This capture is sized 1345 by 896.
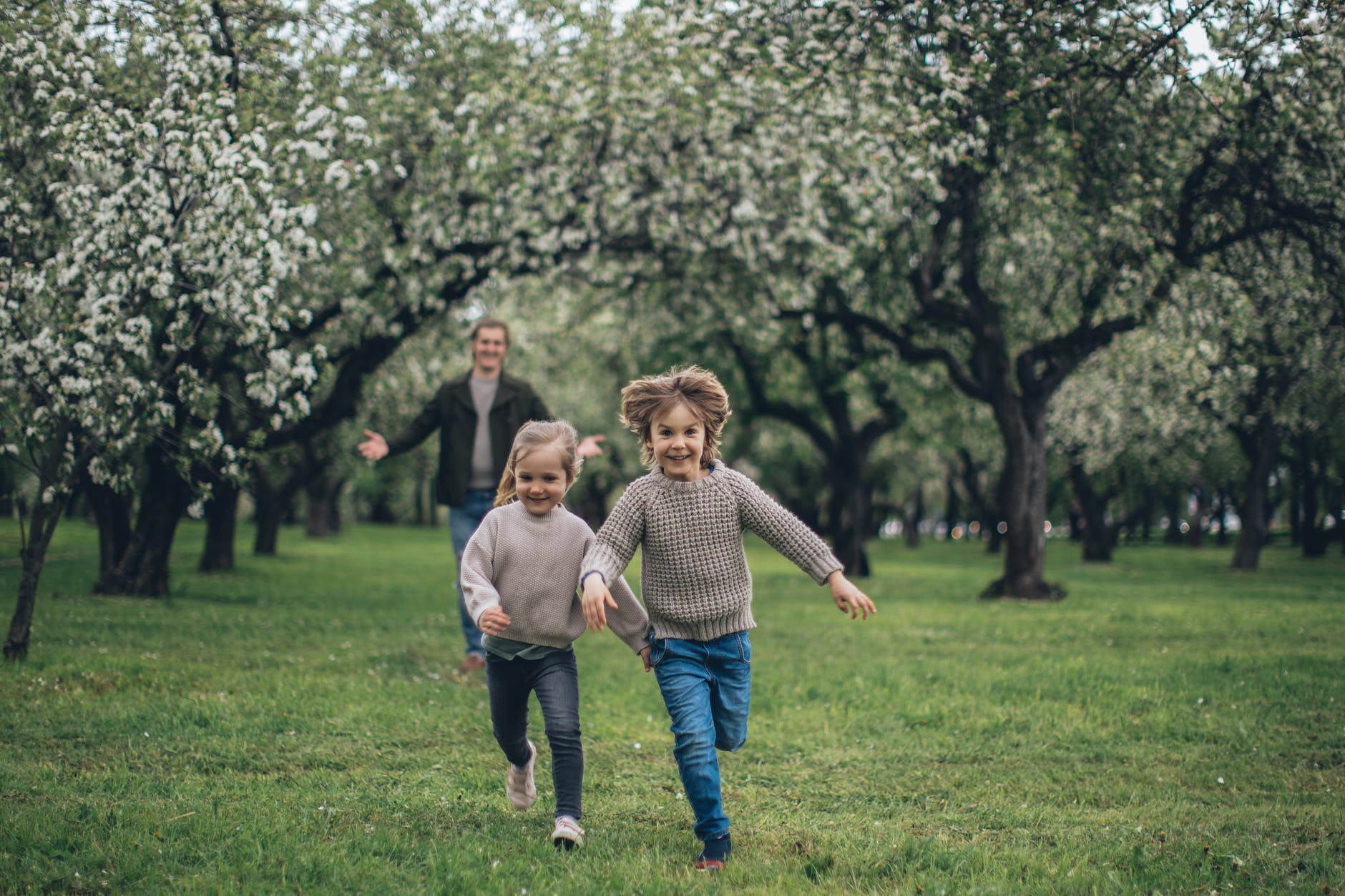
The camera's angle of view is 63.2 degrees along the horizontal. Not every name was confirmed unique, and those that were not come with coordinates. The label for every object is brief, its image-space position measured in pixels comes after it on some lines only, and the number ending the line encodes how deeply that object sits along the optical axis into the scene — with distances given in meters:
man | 8.68
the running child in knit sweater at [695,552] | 4.70
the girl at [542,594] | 4.79
